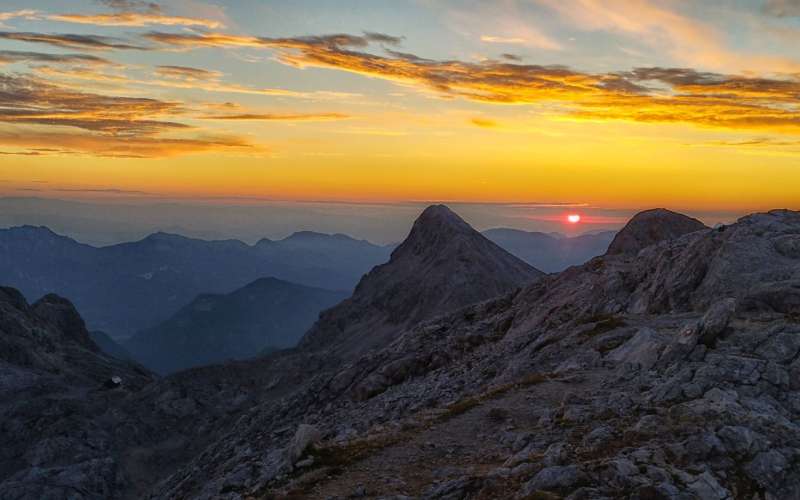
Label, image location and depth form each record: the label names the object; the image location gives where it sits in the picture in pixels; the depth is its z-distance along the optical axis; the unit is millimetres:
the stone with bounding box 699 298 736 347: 31125
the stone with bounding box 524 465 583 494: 19312
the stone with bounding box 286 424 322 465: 27953
